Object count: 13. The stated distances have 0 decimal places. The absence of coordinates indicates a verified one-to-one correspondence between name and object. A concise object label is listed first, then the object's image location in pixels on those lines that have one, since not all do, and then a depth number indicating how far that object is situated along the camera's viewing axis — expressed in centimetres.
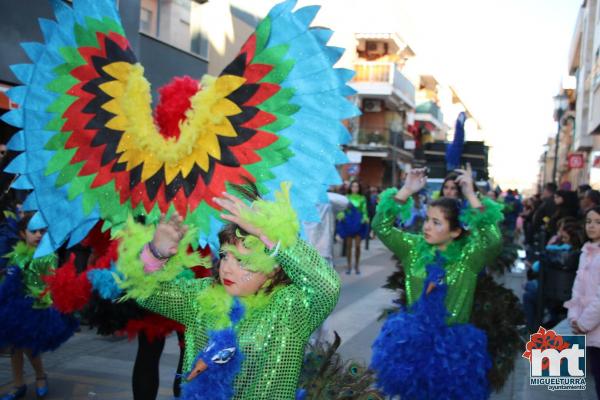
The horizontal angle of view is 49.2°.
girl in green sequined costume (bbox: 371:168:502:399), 400
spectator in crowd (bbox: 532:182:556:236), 1297
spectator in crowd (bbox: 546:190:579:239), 1059
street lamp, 2145
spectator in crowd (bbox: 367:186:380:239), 1977
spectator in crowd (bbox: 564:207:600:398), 432
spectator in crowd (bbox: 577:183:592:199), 1165
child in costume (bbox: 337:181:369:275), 1304
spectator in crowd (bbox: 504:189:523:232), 1977
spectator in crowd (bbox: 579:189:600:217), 888
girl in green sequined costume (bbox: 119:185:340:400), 221
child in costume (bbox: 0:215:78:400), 466
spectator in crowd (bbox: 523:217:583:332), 626
